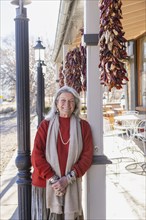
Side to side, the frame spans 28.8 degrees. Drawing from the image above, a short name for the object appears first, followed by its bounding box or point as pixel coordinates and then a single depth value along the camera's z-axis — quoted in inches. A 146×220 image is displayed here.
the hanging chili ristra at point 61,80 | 233.8
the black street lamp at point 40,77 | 249.1
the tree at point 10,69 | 872.3
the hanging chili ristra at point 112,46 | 72.7
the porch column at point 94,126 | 92.5
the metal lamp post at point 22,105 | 82.1
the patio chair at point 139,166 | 203.6
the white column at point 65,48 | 211.2
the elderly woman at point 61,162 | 83.7
